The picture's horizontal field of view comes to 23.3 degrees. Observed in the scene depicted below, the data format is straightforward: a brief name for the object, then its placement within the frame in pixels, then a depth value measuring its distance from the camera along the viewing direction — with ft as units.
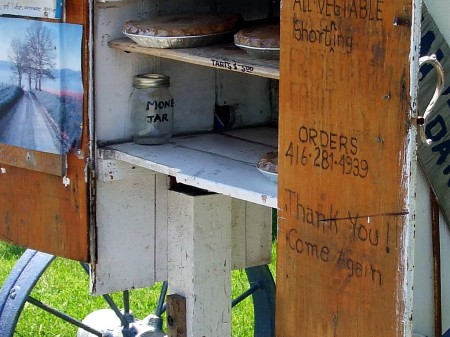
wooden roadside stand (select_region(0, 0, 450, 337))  6.85
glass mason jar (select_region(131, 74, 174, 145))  9.57
